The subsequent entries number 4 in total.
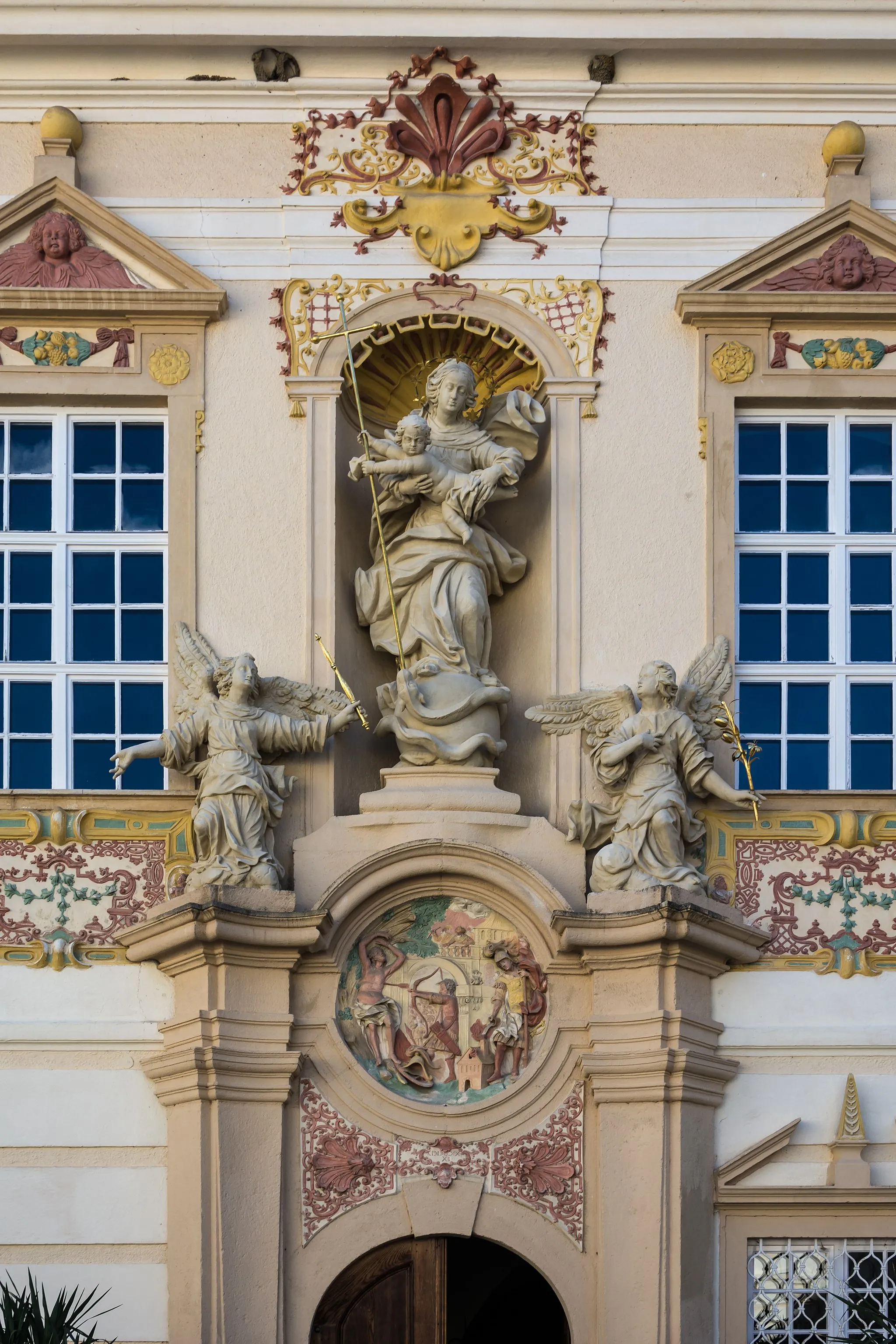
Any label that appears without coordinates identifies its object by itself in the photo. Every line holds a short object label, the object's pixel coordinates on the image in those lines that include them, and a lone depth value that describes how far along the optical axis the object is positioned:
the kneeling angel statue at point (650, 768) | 14.07
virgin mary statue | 14.41
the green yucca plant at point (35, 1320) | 12.44
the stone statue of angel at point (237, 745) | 14.03
